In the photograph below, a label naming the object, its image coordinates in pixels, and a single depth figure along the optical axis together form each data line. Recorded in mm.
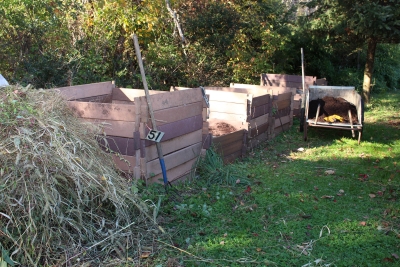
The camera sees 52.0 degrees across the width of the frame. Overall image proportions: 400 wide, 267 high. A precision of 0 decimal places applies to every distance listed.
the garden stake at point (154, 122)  5203
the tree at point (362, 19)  13047
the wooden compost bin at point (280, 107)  10023
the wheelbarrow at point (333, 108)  9805
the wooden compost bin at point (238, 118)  7985
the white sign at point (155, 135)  5176
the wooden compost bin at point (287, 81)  14680
